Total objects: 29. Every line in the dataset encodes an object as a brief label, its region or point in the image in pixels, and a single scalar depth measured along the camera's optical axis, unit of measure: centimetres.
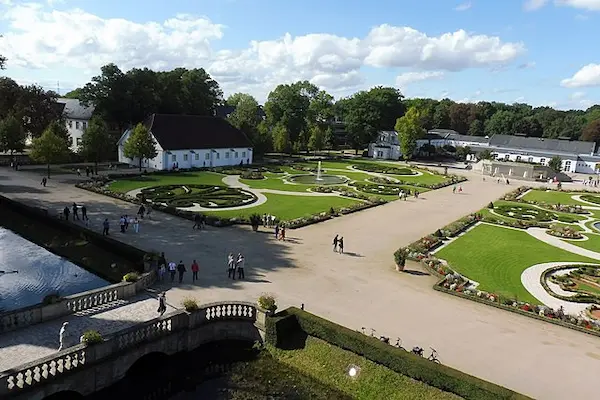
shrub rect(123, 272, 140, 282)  2367
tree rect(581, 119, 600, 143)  12388
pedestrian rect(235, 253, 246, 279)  2680
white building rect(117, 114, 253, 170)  7012
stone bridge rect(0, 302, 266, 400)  1498
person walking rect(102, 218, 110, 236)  3400
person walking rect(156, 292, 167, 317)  2117
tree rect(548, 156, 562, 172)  9067
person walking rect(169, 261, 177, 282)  2602
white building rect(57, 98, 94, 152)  8281
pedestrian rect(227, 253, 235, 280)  2670
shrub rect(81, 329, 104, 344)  1645
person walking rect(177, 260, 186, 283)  2567
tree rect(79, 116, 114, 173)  6075
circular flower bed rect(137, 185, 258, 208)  4603
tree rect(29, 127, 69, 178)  5578
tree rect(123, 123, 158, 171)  6400
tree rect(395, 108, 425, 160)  9844
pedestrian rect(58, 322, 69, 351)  1675
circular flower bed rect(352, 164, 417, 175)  8069
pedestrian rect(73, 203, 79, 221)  3775
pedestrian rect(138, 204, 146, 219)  3934
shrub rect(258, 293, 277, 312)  2050
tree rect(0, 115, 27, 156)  6419
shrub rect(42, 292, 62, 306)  2006
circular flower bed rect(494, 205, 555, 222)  4825
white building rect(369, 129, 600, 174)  10174
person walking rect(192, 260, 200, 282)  2595
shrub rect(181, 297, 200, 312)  1983
